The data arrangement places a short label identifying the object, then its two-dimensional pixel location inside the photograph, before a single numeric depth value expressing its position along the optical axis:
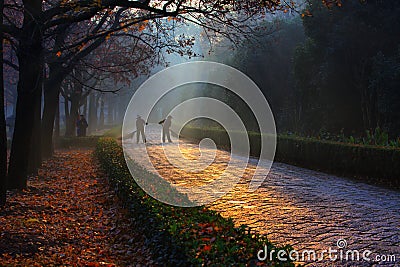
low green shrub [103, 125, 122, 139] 33.89
